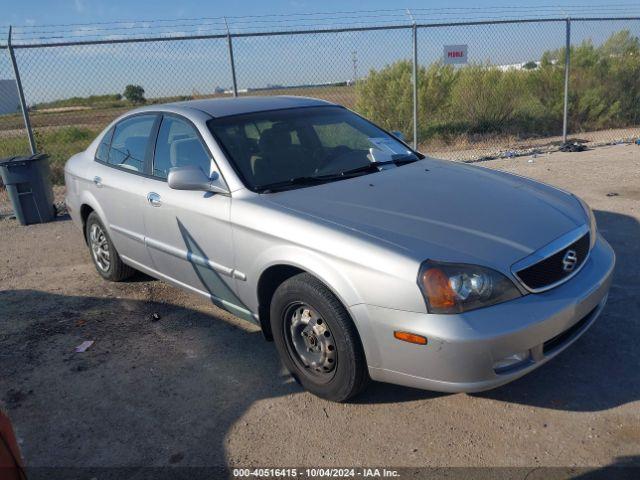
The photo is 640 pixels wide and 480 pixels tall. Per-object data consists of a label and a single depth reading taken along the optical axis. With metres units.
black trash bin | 7.79
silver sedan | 2.82
